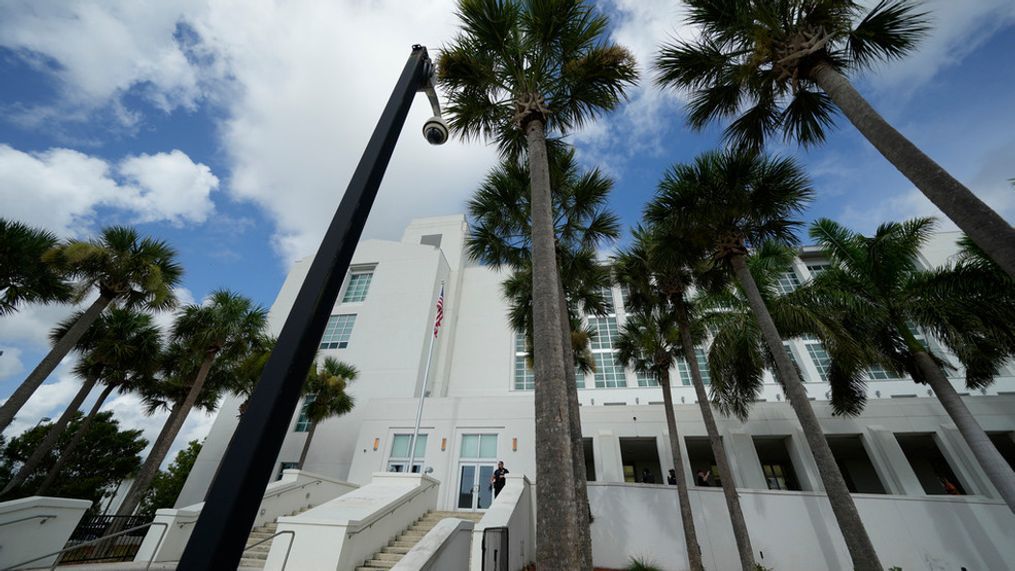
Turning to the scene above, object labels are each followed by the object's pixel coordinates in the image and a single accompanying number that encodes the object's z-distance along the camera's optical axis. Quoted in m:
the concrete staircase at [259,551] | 8.88
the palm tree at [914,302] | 10.29
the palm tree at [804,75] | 4.72
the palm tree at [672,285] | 11.19
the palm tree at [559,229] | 11.04
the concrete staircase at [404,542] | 8.52
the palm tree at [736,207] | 10.05
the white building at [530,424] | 13.41
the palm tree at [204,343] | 14.06
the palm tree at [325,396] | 19.02
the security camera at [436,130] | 5.07
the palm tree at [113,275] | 11.25
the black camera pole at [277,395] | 1.51
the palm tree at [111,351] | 15.84
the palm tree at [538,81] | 6.18
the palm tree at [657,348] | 13.04
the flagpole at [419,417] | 15.52
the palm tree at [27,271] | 11.54
